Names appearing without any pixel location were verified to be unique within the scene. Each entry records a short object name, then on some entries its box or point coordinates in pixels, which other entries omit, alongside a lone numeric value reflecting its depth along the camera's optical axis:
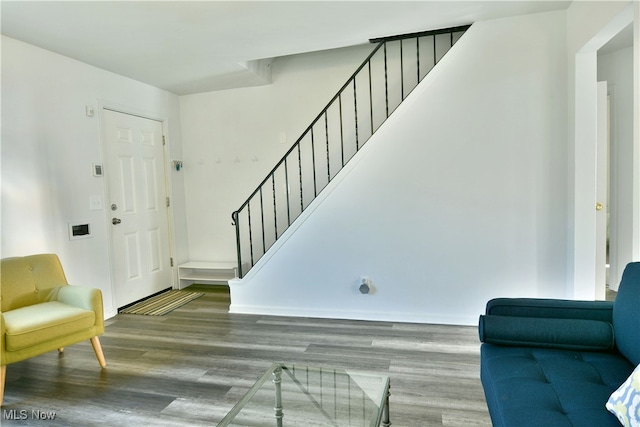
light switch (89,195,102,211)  3.49
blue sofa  1.25
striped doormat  3.79
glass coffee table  1.57
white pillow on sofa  1.09
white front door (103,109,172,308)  3.79
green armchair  2.18
